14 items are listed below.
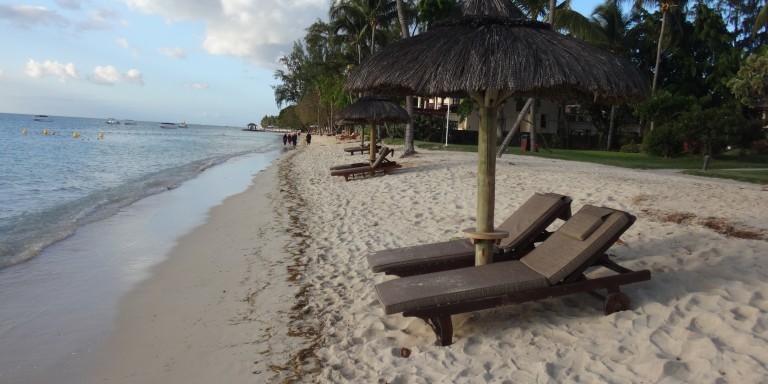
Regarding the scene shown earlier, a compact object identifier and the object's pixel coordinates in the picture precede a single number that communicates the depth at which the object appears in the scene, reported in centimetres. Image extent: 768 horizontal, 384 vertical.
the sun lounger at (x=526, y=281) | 357
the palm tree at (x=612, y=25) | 3253
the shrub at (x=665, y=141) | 2164
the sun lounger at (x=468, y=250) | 469
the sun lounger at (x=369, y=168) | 1360
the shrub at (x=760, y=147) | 2372
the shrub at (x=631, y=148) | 2906
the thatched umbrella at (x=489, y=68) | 392
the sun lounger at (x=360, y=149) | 2240
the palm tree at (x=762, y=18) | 2162
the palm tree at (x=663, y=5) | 2684
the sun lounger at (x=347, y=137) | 4301
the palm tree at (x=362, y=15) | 2794
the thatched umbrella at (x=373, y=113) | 1554
